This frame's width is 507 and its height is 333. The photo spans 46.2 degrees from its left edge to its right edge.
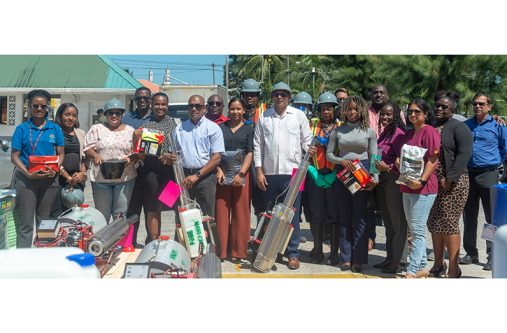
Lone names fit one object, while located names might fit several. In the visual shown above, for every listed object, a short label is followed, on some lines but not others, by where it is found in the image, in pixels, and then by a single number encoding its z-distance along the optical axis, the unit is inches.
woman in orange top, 245.6
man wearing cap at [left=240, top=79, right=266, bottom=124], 269.4
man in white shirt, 242.5
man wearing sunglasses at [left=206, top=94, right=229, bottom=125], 257.6
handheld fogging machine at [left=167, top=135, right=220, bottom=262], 226.2
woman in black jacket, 216.7
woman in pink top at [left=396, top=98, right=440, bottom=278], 212.5
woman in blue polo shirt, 235.5
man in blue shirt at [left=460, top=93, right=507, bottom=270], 244.7
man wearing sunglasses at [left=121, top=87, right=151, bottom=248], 258.4
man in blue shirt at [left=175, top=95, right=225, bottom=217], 243.0
